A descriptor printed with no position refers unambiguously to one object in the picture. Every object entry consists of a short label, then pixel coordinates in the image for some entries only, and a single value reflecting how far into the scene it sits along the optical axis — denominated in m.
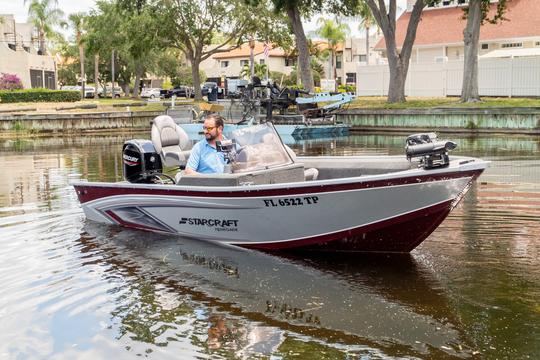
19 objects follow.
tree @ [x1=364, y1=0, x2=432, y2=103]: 35.12
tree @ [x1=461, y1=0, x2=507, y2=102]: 33.06
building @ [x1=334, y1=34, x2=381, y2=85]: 98.00
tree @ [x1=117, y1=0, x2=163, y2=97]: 48.41
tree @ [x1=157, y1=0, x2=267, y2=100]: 49.21
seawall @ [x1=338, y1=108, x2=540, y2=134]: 29.59
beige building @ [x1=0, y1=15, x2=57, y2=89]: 62.19
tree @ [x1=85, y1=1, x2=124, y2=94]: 67.06
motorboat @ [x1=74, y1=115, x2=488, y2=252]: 8.20
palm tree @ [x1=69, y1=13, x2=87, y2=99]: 75.19
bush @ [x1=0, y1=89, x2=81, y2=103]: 48.71
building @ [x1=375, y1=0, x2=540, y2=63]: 46.12
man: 9.66
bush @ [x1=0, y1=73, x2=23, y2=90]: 55.81
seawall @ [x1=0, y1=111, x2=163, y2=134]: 37.34
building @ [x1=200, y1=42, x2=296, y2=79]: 100.38
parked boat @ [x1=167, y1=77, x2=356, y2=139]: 31.89
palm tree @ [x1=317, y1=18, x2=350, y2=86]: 86.88
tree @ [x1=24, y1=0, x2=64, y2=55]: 76.25
